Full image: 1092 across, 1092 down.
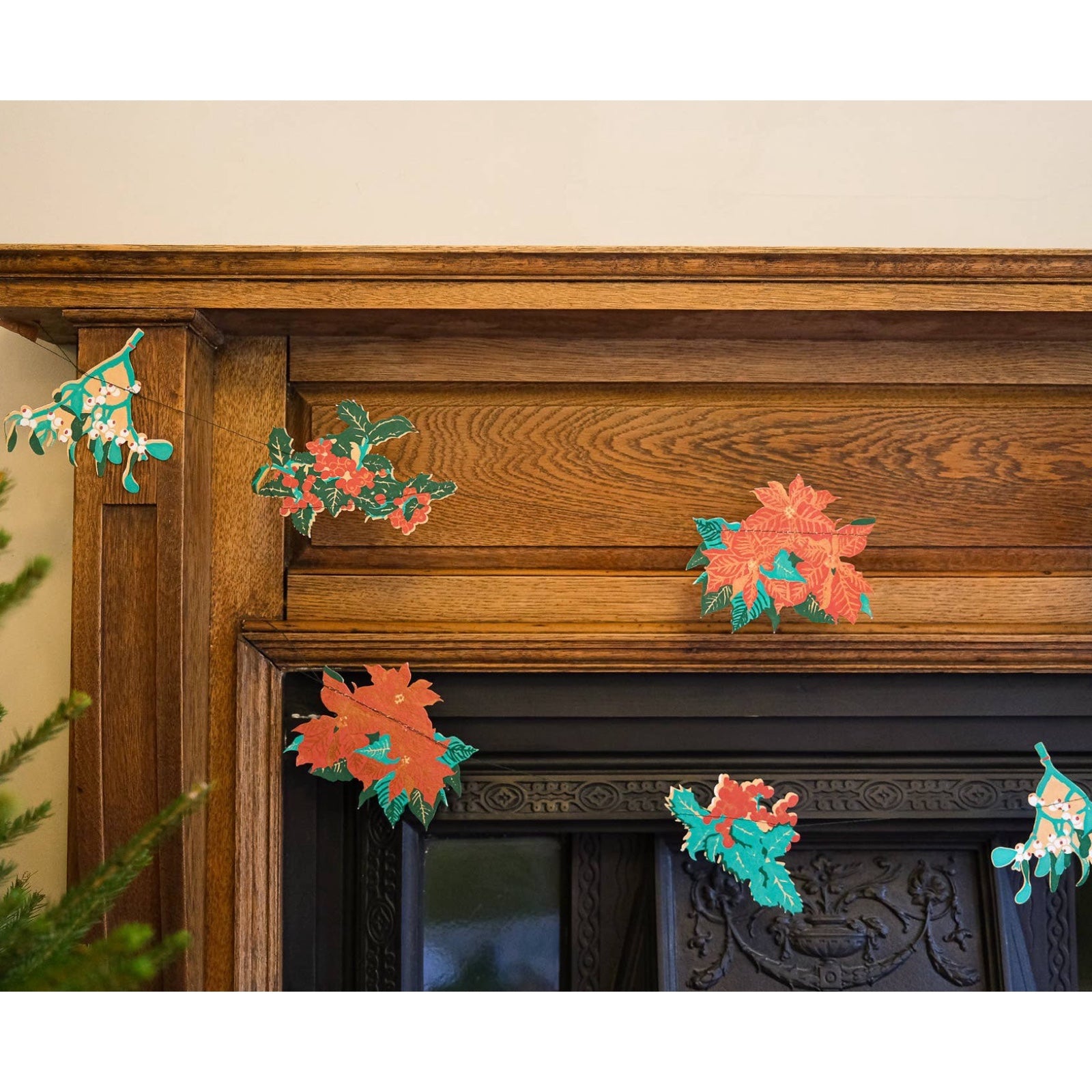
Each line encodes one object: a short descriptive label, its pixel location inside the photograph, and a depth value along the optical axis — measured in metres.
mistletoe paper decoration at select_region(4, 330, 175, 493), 1.06
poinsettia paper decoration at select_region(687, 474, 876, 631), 1.12
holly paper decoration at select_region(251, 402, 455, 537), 1.14
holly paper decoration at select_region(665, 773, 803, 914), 1.15
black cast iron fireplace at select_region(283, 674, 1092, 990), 1.17
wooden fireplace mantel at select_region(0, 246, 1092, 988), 1.06
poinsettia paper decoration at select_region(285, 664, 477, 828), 1.13
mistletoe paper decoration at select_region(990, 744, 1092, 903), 1.16
